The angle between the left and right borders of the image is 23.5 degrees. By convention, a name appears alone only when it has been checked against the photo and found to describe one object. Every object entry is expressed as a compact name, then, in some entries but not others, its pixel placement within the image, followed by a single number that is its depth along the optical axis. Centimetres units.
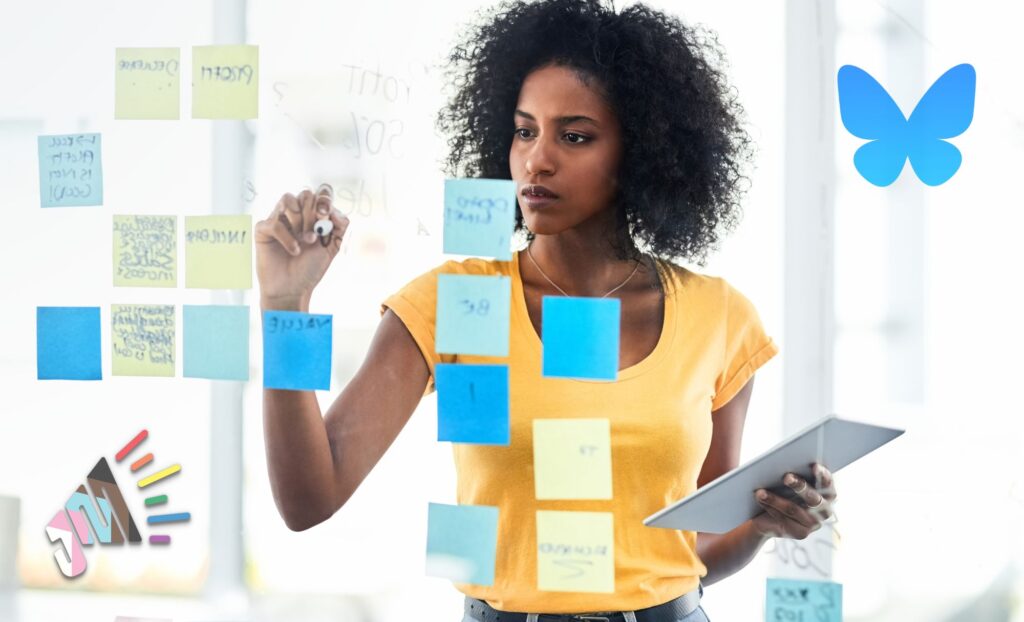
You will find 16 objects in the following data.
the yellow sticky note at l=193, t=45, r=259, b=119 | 242
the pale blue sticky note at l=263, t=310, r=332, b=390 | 235
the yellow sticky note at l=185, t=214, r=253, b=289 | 243
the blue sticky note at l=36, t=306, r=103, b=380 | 249
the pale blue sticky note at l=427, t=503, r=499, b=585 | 232
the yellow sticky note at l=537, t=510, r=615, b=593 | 228
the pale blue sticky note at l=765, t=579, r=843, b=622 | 239
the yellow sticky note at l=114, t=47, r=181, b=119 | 244
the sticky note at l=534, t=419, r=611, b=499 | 230
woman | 228
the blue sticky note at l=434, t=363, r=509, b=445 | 232
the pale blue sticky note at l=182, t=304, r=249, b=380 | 244
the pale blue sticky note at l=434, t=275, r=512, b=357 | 232
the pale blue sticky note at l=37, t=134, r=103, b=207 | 249
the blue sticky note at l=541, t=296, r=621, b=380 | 231
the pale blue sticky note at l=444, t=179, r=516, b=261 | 233
